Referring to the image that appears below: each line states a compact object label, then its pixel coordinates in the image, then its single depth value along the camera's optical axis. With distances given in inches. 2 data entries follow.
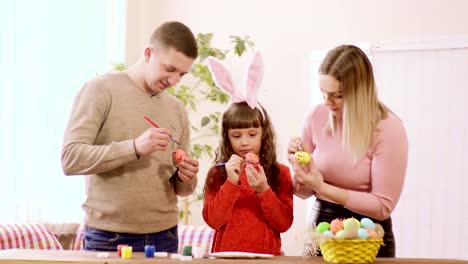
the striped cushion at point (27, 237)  153.3
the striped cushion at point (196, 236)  179.6
